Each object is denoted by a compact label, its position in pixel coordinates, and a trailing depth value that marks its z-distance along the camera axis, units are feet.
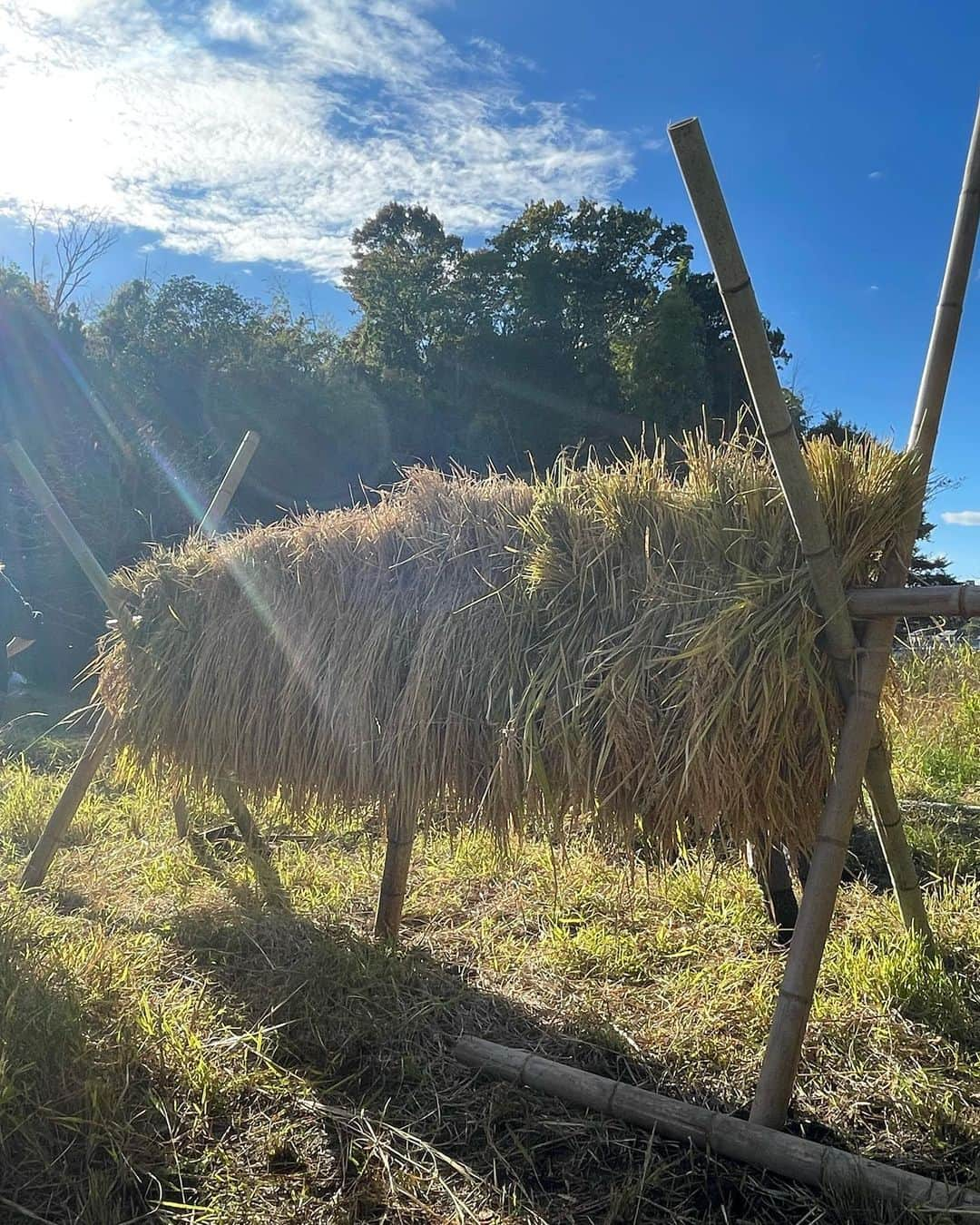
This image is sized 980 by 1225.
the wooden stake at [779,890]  9.20
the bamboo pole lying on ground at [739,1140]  5.27
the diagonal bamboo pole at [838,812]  5.77
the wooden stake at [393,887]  9.90
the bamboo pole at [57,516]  13.30
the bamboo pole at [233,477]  13.80
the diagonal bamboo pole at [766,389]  4.62
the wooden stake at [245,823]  13.09
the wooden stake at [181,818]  14.05
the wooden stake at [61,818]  12.65
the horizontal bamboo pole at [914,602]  5.52
